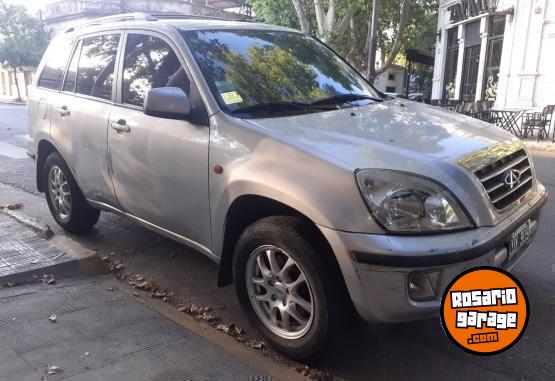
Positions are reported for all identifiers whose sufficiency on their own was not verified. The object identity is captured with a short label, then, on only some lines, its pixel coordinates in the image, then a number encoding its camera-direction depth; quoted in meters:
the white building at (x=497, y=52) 14.12
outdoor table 13.92
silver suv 2.42
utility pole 13.28
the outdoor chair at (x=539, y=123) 12.93
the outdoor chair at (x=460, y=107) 15.15
